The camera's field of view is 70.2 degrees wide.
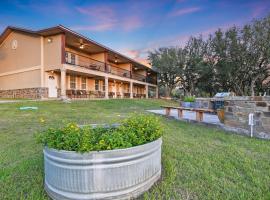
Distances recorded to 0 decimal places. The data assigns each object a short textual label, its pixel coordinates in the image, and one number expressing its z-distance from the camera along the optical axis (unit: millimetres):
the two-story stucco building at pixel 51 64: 15266
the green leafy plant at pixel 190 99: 14436
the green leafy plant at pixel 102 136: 2186
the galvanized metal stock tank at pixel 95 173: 2084
